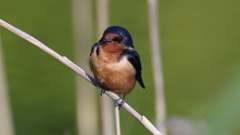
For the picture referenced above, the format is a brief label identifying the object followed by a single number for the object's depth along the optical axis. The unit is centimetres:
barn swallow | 758
